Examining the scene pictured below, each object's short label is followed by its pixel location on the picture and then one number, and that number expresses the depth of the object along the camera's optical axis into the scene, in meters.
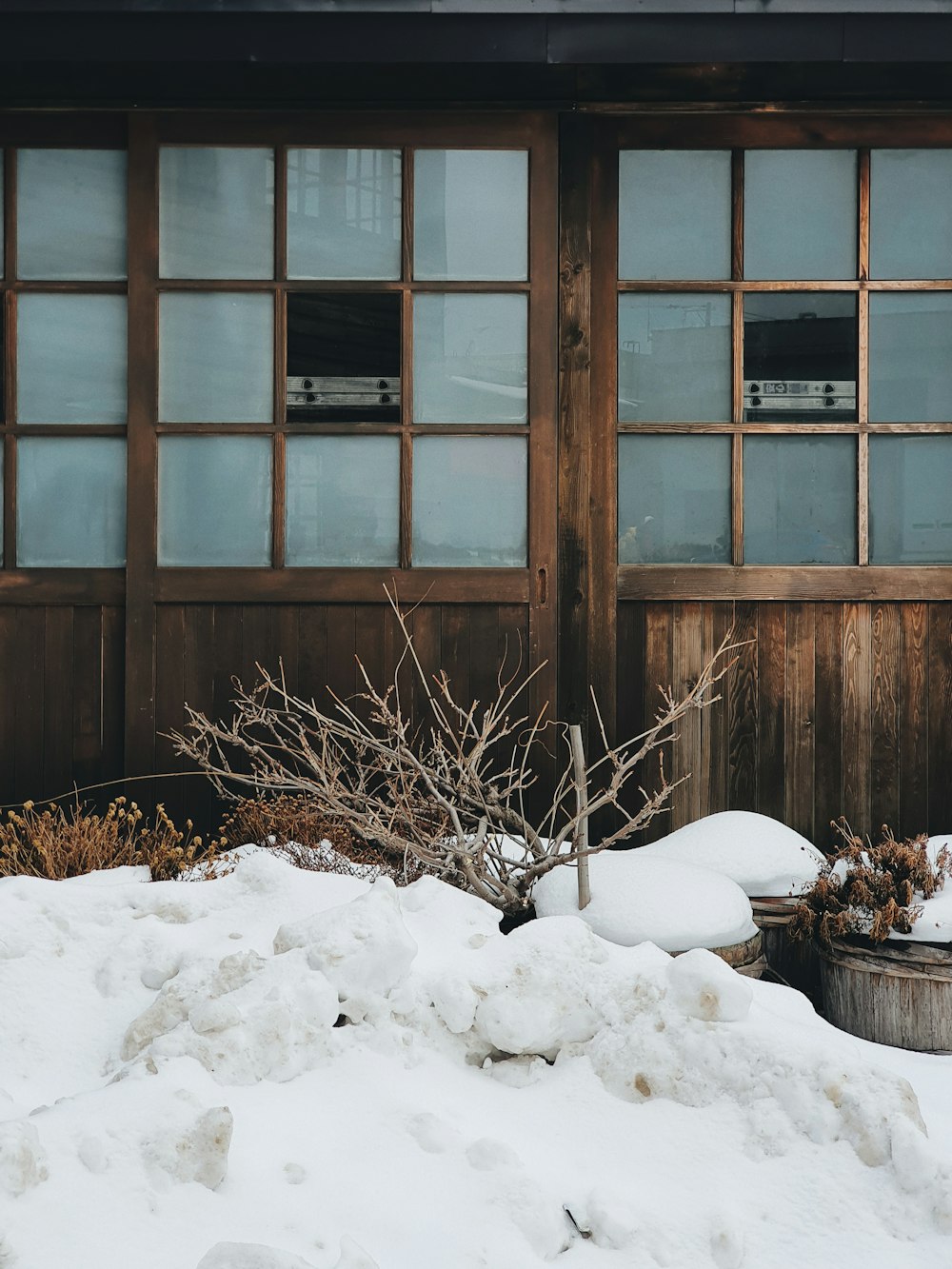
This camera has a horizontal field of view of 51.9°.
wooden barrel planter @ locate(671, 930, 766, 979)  2.81
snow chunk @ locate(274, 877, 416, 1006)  2.28
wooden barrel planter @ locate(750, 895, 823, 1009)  3.21
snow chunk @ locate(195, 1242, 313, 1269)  1.57
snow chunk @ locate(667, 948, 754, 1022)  2.23
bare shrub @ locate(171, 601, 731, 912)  3.09
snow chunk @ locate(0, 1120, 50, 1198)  1.70
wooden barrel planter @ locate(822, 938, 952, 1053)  2.78
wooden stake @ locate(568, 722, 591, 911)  2.88
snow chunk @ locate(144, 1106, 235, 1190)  1.81
